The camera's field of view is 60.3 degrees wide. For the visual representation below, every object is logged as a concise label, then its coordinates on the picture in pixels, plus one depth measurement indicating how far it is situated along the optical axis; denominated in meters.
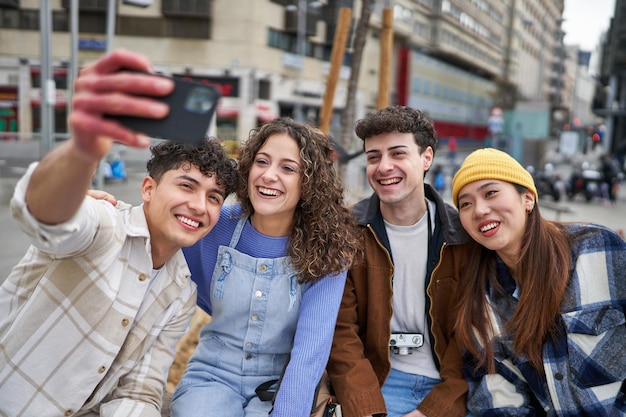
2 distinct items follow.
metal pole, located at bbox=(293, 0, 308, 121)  32.18
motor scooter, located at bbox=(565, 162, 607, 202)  17.73
